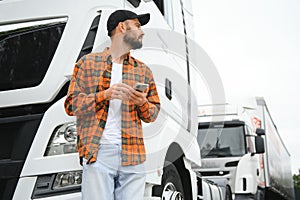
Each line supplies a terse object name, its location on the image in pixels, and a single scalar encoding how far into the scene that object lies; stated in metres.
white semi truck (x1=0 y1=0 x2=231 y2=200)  2.99
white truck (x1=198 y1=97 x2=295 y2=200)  9.39
